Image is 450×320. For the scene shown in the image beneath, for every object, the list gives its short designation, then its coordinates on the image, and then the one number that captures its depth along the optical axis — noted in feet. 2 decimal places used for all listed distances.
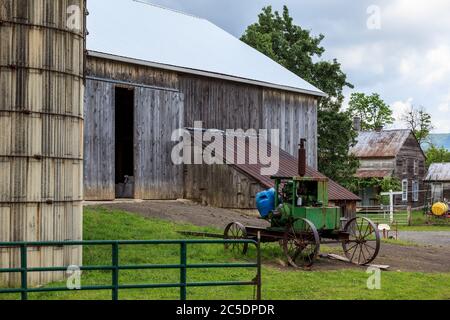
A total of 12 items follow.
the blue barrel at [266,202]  59.31
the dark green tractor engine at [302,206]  55.74
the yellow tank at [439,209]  154.71
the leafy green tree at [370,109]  273.54
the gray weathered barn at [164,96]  79.82
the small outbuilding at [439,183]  201.05
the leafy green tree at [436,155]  268.21
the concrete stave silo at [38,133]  42.86
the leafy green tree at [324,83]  141.08
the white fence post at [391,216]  142.57
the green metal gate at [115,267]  32.58
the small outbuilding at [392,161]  190.49
